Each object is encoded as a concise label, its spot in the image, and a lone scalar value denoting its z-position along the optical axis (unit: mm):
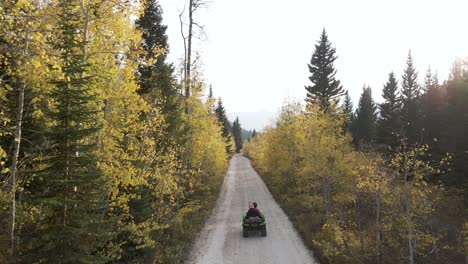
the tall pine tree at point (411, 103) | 39750
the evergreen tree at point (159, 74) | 19859
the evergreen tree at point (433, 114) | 36844
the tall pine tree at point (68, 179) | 8031
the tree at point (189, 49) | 25141
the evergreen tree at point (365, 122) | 57094
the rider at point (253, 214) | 19688
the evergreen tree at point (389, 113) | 43625
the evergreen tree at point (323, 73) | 43375
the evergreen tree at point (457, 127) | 28734
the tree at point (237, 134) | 138250
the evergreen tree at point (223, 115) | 80919
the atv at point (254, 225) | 19125
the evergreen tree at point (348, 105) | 67950
